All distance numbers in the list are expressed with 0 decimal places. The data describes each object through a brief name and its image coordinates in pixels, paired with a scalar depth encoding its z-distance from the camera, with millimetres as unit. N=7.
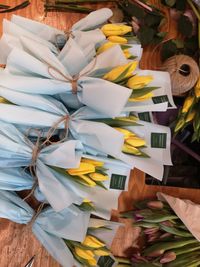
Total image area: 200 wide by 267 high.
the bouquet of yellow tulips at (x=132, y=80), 968
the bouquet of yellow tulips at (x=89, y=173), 967
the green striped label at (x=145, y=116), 1147
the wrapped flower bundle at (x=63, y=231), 1034
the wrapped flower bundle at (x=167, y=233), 1158
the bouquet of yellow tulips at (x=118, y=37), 1114
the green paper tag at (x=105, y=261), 1108
